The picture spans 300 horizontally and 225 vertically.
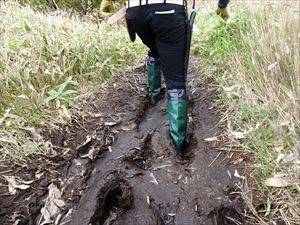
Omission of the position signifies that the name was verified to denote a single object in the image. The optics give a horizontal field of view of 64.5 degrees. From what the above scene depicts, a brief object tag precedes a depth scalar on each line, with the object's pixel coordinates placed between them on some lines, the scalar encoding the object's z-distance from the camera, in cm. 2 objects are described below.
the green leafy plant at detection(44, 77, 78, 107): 203
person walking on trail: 161
